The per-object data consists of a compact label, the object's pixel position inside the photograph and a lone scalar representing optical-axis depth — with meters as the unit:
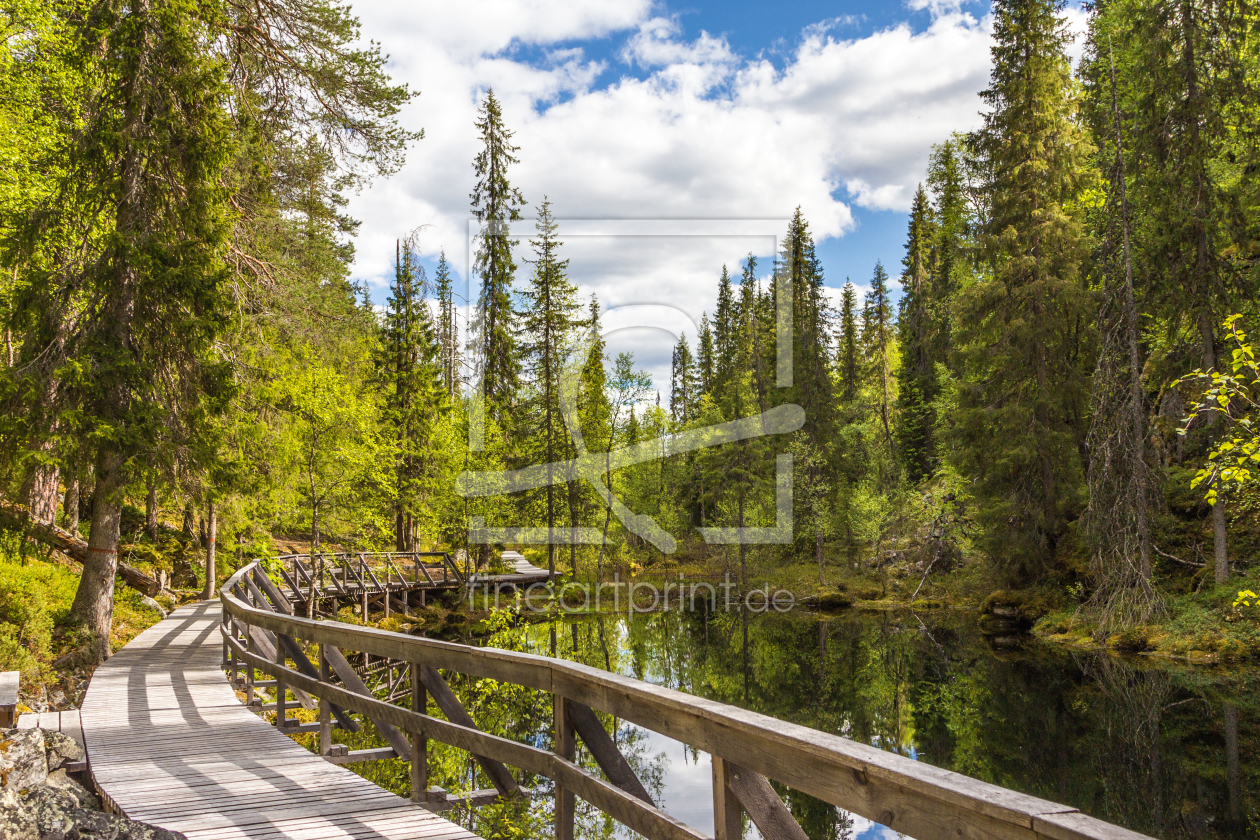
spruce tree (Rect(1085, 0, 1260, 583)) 18.81
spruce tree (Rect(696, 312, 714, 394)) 54.03
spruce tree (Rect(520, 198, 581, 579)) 30.73
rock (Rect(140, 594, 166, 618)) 15.36
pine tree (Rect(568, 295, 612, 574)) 32.50
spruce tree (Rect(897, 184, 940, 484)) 40.88
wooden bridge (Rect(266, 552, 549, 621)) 20.42
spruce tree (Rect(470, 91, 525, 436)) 30.91
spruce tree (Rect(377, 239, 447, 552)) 29.14
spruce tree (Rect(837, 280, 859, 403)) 48.44
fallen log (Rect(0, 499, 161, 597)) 12.06
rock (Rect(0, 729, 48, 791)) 5.05
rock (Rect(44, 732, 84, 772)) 5.85
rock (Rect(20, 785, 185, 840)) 4.21
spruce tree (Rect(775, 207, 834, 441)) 41.06
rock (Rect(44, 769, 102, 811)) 5.07
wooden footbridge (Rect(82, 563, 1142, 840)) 1.94
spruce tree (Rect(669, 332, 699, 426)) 58.50
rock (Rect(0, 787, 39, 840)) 4.20
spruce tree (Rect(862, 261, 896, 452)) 43.50
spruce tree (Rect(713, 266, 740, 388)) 46.59
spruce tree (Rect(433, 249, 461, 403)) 45.59
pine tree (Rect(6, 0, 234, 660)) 11.19
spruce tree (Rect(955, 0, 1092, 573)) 23.52
